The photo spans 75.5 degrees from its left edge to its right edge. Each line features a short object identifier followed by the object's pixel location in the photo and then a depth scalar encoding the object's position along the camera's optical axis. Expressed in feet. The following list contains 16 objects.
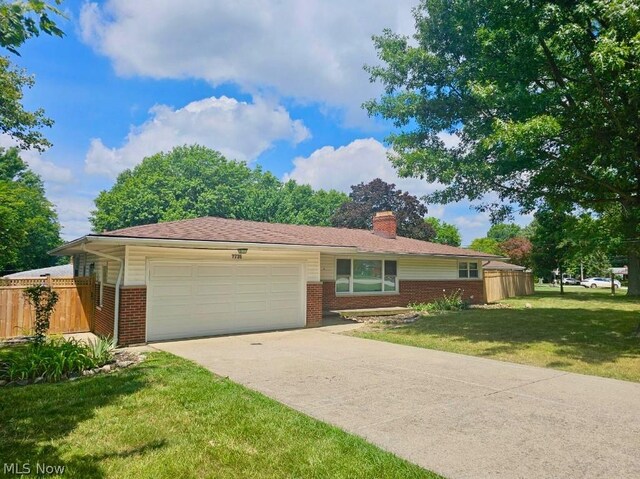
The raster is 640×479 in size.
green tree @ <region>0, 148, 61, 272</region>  117.80
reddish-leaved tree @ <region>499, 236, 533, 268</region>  132.67
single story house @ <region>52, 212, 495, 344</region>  32.55
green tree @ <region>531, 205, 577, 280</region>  94.94
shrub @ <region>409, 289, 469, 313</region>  59.72
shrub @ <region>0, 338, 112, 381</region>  21.90
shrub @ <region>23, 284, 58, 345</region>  28.14
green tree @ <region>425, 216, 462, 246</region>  179.42
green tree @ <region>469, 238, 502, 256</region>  167.19
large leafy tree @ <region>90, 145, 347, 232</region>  132.05
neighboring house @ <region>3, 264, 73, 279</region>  77.71
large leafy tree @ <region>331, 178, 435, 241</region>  144.97
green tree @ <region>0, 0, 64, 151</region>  12.60
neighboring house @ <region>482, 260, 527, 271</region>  103.23
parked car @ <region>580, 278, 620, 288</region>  156.66
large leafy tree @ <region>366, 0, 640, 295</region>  31.40
